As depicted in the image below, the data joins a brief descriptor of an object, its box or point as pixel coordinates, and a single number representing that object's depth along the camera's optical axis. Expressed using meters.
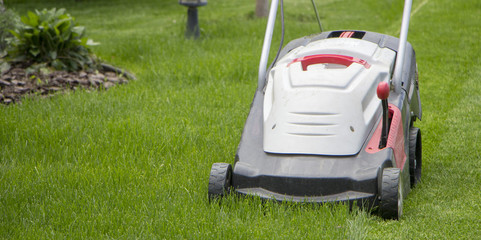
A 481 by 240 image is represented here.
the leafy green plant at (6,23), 12.21
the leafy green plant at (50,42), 11.86
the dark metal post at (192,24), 14.73
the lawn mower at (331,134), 5.80
